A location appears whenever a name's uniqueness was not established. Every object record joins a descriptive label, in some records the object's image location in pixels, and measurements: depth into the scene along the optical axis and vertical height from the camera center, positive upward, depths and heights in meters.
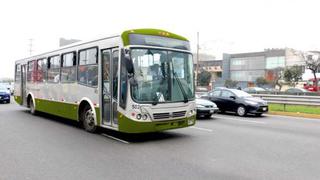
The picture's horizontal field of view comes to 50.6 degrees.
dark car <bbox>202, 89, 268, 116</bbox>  17.42 -1.02
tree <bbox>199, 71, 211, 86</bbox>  87.50 +1.14
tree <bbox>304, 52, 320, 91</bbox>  49.11 +2.93
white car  15.61 -1.22
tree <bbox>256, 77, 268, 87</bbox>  80.61 +0.40
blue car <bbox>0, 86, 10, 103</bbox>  25.70 -1.10
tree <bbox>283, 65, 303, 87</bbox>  59.41 +1.39
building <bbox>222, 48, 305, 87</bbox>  93.19 +5.67
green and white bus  9.12 +0.00
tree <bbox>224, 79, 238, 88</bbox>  77.07 -0.11
